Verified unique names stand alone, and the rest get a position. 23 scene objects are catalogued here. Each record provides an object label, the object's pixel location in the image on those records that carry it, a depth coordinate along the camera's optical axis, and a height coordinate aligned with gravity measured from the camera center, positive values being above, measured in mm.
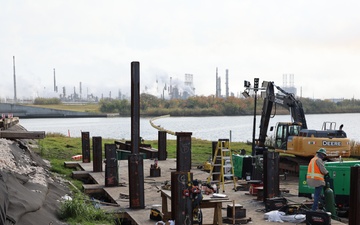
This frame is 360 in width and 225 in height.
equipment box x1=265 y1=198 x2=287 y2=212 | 13125 -2478
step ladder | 16139 -1784
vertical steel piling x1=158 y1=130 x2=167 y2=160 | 25062 -2119
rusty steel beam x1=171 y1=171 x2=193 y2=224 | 10453 -1879
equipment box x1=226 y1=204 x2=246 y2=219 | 12195 -2482
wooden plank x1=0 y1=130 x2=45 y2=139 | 19047 -1184
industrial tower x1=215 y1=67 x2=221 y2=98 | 190250 +5252
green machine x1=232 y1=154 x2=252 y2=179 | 19109 -2277
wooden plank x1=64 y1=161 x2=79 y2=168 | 22828 -2661
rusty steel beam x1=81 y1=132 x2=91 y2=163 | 23839 -2094
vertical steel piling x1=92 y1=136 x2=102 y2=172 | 20583 -2134
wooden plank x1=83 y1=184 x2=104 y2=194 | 16812 -2728
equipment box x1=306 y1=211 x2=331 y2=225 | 11219 -2421
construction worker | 12638 -1756
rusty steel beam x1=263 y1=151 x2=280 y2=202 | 14562 -1970
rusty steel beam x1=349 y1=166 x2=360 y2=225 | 10691 -1869
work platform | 12672 -2711
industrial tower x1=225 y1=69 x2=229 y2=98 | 185600 +7266
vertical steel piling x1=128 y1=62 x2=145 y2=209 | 13672 -2035
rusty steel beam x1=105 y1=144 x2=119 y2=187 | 17141 -2136
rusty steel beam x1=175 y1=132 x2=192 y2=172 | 15681 -1463
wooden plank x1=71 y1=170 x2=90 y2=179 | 20094 -2725
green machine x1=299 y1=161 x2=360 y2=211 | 14062 -2134
